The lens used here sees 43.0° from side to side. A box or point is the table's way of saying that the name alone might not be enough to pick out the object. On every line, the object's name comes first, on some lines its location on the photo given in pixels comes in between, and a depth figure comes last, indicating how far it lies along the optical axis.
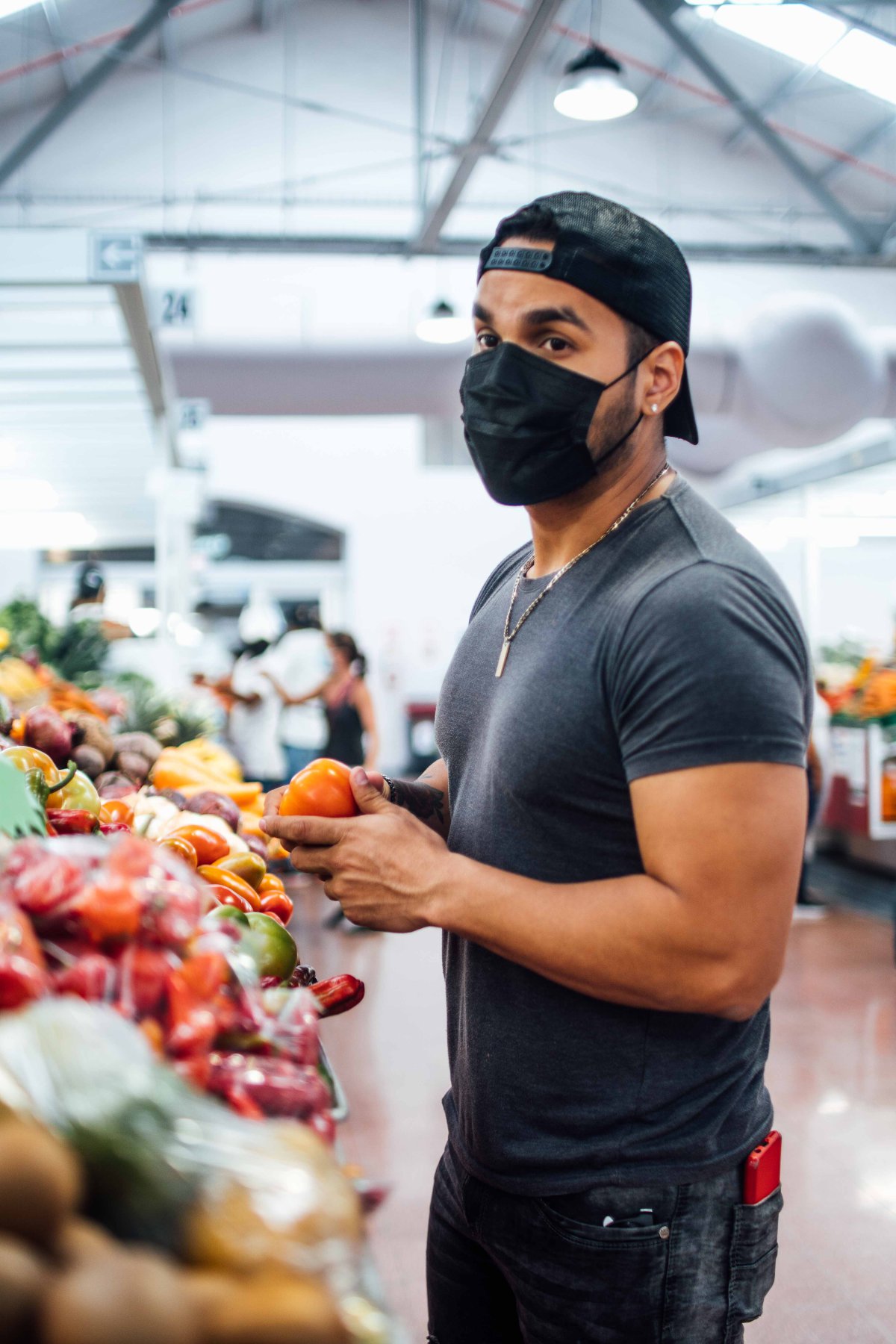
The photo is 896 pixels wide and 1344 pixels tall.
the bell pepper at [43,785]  1.58
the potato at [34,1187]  0.50
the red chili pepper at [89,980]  0.73
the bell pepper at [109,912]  0.77
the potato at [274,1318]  0.49
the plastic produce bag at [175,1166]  0.55
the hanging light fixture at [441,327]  7.53
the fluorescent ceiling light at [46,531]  8.44
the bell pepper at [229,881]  1.39
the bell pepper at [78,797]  1.65
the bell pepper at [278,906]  1.54
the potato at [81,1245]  0.51
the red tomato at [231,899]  1.33
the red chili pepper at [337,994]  1.12
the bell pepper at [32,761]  1.69
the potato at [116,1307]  0.46
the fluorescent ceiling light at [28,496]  7.02
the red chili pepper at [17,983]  0.67
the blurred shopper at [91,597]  5.57
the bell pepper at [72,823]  1.36
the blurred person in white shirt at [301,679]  6.80
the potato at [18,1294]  0.47
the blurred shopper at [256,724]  6.71
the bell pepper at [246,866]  1.56
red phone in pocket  1.22
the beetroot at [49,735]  2.39
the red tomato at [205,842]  1.63
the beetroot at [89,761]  2.55
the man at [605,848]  1.06
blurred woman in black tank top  6.48
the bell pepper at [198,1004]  0.73
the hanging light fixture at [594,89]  6.49
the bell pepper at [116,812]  1.64
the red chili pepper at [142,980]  0.74
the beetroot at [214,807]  2.16
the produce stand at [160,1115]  0.49
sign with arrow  3.52
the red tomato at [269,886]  1.63
